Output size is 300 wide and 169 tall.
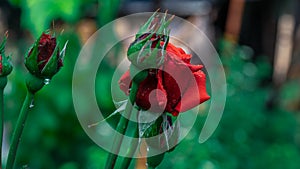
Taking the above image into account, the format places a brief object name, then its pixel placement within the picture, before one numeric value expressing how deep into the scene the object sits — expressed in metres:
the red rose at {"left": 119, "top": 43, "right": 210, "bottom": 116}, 0.63
